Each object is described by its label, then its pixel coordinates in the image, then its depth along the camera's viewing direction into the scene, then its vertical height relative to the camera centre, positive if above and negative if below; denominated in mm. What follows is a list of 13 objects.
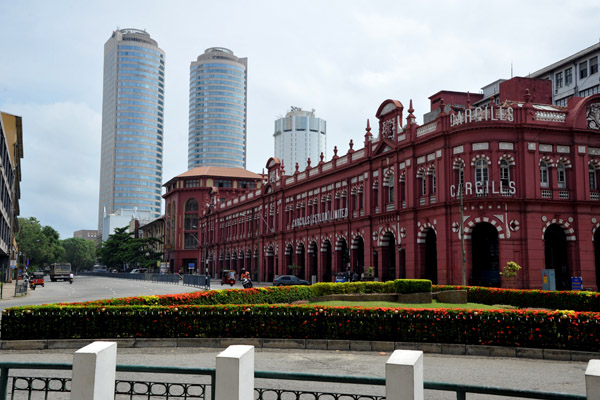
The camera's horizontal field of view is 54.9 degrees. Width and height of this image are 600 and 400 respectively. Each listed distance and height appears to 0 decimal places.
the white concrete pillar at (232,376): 4938 -969
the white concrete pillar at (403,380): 4637 -935
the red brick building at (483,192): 38188 +5092
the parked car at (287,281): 52675 -1665
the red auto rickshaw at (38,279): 54172 -1684
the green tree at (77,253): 182125 +2832
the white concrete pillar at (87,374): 5066 -977
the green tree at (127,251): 115750 +2249
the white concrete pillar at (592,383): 4336 -902
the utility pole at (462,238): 34928 +1511
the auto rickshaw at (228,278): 56866 -1528
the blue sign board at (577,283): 36625 -1233
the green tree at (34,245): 115562 +3627
